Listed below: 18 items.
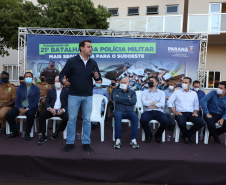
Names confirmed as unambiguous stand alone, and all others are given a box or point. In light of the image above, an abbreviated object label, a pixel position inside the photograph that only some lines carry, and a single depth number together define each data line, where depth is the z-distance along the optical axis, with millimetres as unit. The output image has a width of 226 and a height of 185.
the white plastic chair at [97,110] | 3540
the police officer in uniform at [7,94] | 4020
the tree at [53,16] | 7570
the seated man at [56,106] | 3472
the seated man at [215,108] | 3580
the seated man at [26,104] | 3549
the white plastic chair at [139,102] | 4620
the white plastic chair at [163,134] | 3572
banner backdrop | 6352
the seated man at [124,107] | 3277
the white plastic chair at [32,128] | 3609
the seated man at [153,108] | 3494
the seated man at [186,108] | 3520
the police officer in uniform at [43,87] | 5469
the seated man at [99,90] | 5105
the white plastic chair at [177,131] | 3582
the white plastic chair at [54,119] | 3568
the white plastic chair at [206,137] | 3580
